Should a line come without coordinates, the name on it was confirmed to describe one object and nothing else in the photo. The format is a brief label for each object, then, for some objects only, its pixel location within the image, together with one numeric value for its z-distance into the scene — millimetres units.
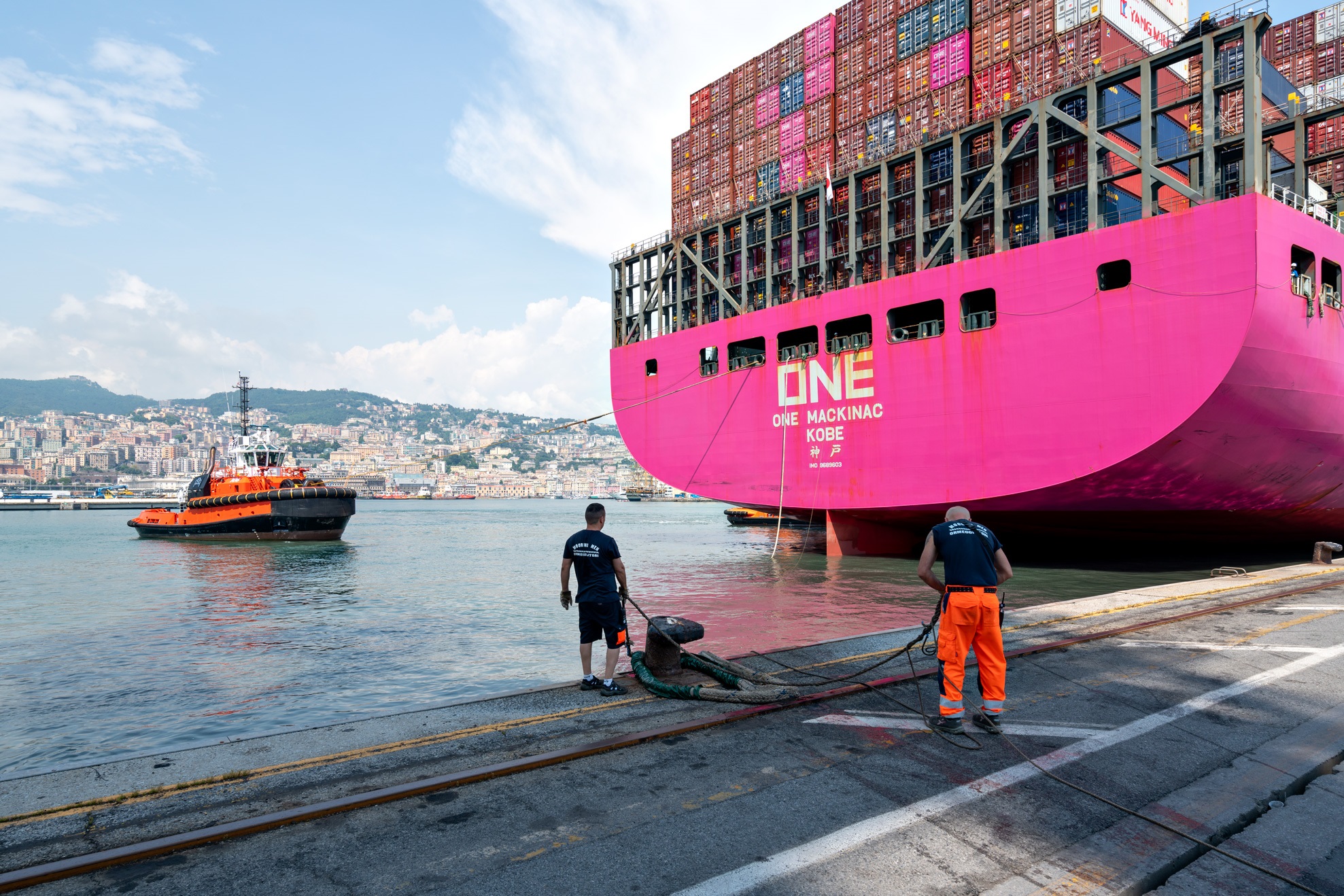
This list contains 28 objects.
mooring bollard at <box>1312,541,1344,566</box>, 16297
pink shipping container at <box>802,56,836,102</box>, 25062
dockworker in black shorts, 6652
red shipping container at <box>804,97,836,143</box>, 24859
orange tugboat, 39625
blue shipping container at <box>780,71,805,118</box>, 26203
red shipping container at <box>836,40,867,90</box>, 24062
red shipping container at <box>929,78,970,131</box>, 20828
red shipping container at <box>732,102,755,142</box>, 28016
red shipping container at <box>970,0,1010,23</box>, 20328
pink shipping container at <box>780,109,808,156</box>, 25750
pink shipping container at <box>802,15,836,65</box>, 25312
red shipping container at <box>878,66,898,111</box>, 22766
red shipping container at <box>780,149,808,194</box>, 25344
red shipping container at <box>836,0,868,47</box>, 24250
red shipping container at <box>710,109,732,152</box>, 29031
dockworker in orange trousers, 5484
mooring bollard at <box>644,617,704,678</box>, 6770
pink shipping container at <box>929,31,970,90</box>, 21031
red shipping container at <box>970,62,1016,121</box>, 19750
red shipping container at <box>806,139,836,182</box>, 24547
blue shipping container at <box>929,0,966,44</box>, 21328
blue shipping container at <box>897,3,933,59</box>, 22266
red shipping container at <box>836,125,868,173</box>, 23047
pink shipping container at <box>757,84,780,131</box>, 27078
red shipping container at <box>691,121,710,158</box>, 30016
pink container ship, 15023
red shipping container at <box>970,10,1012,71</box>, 20188
